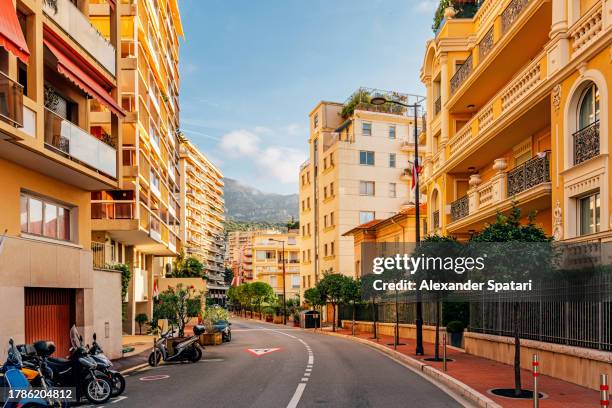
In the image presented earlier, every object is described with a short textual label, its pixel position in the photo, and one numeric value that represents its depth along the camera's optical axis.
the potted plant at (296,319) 55.97
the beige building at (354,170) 56.31
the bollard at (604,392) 7.10
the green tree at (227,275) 180.23
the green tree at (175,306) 27.23
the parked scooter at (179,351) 19.59
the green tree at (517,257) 12.47
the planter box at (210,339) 30.36
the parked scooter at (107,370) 12.46
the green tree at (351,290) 41.22
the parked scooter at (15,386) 9.62
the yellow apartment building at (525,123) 15.43
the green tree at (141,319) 37.53
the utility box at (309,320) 50.34
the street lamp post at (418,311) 21.16
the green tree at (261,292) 83.64
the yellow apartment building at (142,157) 28.30
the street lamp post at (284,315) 59.97
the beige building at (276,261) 102.56
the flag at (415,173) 23.67
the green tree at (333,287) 41.66
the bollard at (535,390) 9.62
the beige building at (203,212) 112.44
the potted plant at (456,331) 24.17
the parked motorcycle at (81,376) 11.98
